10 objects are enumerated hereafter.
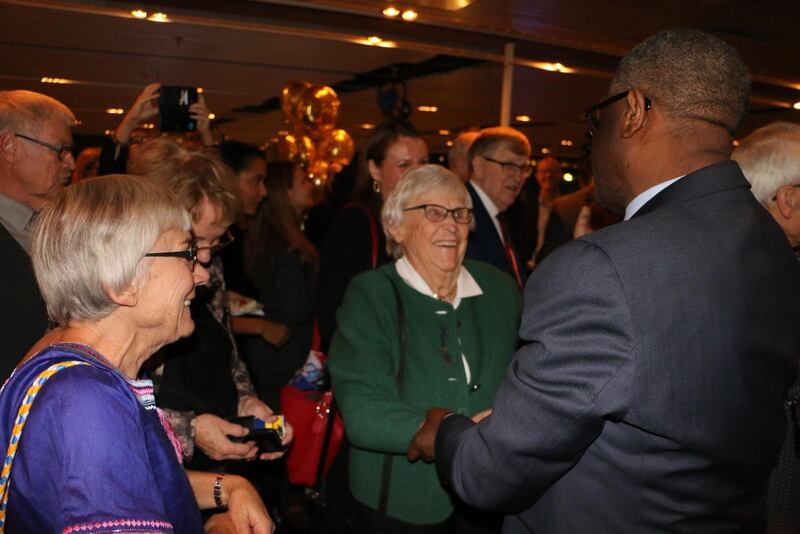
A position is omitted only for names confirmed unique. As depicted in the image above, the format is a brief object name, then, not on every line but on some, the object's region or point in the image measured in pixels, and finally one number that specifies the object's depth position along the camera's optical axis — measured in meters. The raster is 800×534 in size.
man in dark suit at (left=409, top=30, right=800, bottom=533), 1.16
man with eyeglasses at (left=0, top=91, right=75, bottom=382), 2.37
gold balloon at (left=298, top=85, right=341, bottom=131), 6.07
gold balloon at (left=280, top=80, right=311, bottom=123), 6.16
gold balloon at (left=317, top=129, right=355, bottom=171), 6.38
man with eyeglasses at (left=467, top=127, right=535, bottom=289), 3.42
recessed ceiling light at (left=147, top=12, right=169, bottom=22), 4.05
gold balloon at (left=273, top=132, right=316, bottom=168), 6.15
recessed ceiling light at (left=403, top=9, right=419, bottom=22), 4.40
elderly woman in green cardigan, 2.01
